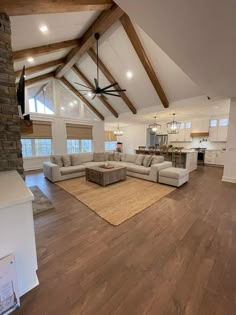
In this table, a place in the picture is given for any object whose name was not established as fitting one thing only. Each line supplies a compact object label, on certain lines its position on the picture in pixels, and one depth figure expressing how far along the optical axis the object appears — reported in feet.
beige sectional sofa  15.57
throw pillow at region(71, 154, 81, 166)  18.75
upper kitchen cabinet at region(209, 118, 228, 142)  23.62
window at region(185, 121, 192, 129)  26.98
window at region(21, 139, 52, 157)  20.84
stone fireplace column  6.66
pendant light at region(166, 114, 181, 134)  19.72
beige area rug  9.09
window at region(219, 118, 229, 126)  23.52
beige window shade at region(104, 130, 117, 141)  39.19
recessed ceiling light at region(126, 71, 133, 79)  16.70
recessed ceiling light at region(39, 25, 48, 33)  9.79
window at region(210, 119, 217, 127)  24.66
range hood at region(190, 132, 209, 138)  25.12
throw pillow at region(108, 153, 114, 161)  22.20
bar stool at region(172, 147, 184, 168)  20.97
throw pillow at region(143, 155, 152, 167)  17.38
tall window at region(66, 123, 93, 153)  25.31
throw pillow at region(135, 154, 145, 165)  18.43
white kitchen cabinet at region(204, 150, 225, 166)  23.88
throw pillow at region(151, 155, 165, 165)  16.69
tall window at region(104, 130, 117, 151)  39.37
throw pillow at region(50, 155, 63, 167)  17.24
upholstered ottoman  13.62
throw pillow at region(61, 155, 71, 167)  17.81
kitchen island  19.38
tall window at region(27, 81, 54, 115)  20.58
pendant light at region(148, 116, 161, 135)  31.80
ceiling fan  13.77
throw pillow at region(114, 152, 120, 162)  21.74
